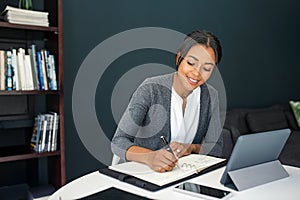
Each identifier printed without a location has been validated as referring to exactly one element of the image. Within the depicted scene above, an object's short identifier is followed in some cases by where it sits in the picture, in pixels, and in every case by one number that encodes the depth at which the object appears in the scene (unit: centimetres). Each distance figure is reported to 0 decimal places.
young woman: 145
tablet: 106
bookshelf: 216
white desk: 100
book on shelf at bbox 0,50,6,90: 203
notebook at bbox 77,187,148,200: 96
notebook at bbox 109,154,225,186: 114
